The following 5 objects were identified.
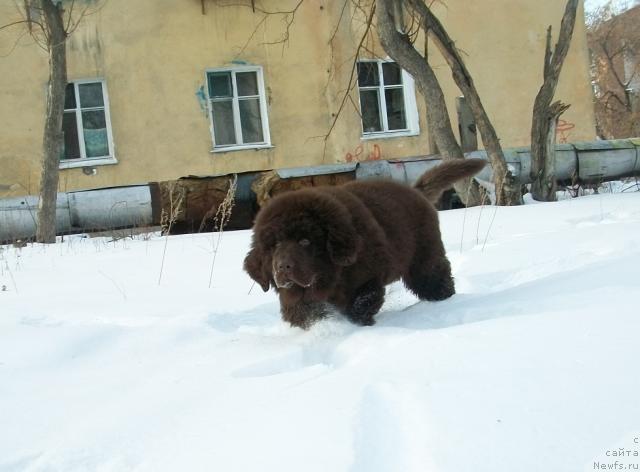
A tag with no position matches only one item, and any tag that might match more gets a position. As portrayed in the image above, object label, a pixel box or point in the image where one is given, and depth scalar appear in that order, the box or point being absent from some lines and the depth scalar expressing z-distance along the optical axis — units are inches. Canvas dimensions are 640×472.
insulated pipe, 432.1
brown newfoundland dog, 147.5
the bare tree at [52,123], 399.5
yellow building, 600.7
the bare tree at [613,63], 1300.4
